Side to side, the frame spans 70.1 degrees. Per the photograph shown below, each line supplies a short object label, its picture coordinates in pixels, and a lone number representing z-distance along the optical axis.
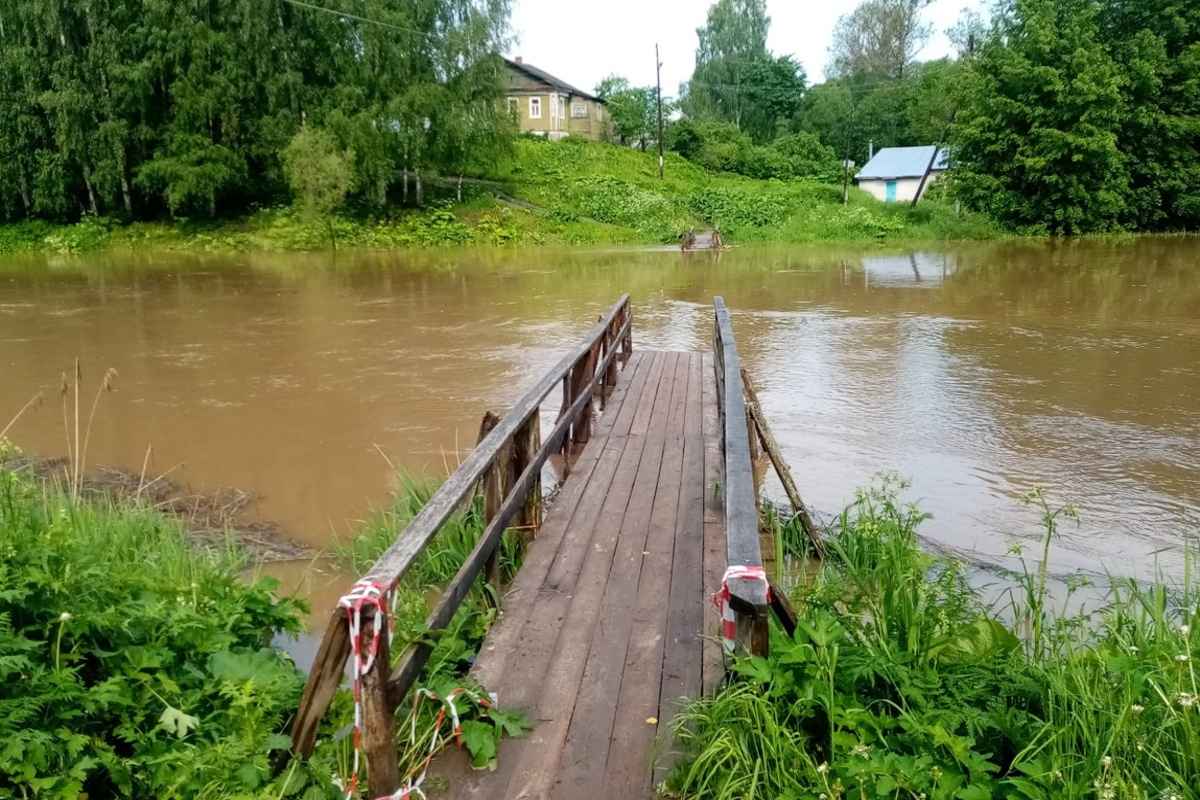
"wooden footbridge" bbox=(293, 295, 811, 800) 2.36
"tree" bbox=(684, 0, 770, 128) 60.97
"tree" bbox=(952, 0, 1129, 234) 31.41
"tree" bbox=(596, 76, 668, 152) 50.22
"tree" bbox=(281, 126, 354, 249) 28.92
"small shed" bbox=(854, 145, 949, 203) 43.78
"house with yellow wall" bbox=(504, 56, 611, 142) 47.94
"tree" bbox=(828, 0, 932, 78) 60.03
